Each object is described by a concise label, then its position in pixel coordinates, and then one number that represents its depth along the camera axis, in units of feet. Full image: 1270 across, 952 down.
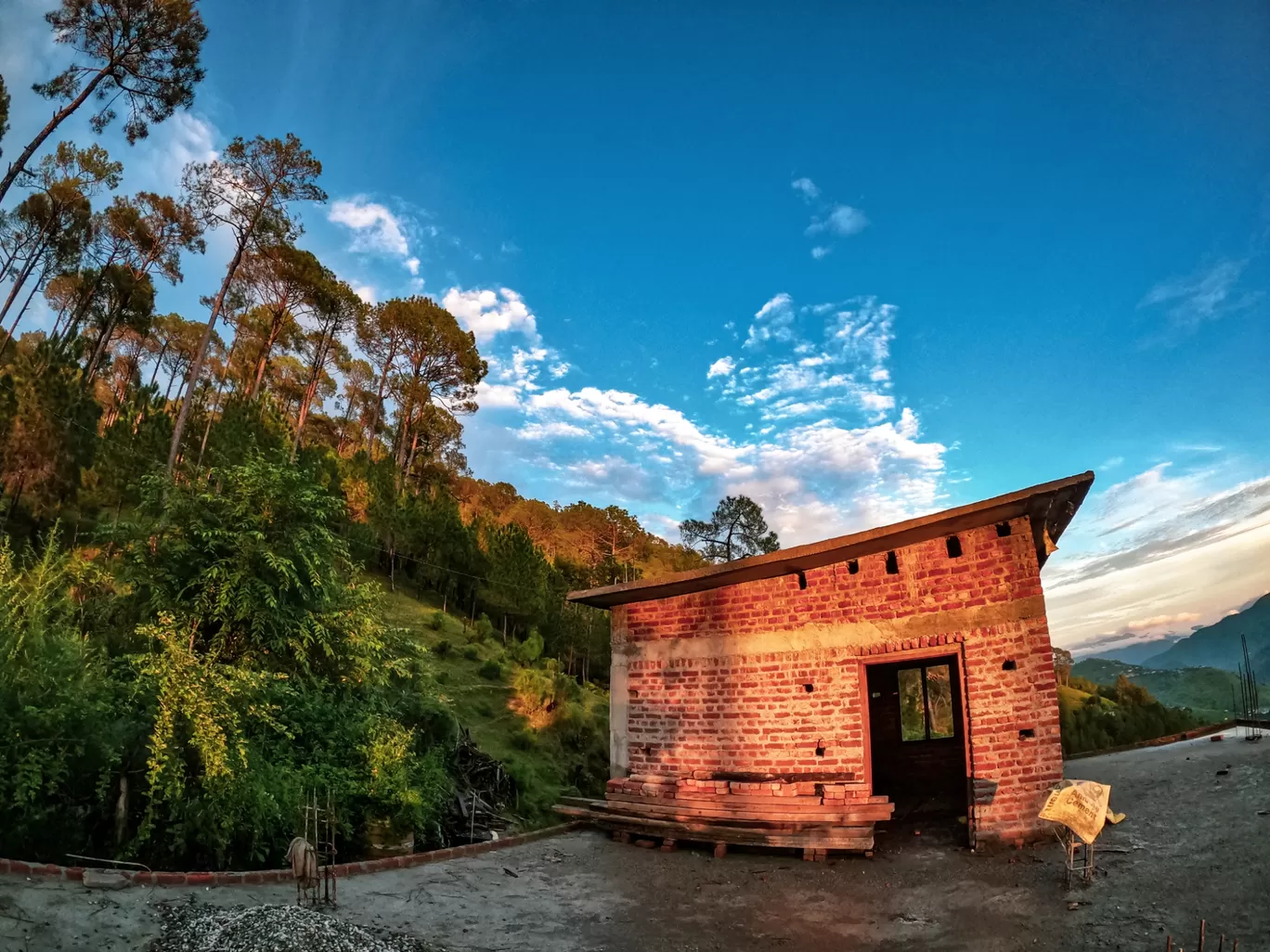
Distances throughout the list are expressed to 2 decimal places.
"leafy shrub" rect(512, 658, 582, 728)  62.90
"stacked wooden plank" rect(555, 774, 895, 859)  27.14
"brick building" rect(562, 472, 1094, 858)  26.43
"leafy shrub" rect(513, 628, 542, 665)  79.46
